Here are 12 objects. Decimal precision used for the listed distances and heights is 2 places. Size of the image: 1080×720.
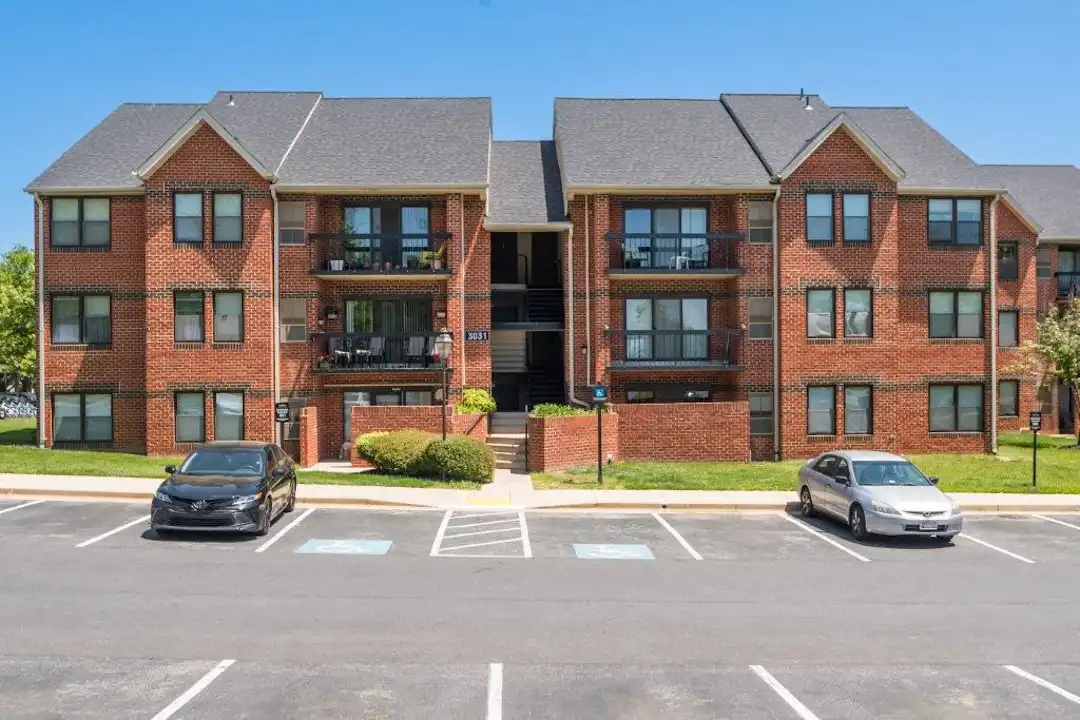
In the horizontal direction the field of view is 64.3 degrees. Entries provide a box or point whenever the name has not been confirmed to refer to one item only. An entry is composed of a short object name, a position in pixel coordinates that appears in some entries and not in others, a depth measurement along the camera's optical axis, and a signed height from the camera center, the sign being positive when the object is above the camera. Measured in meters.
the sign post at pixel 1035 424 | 21.48 -1.37
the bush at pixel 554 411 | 24.38 -1.12
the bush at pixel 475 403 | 26.30 -0.95
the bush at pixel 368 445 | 22.55 -1.90
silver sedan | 15.43 -2.38
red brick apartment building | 26.23 +2.75
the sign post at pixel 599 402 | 21.36 -0.77
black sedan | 14.16 -2.02
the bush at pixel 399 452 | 21.88 -2.05
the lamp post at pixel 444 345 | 22.42 +0.72
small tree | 29.69 +0.75
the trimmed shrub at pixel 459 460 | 21.22 -2.17
